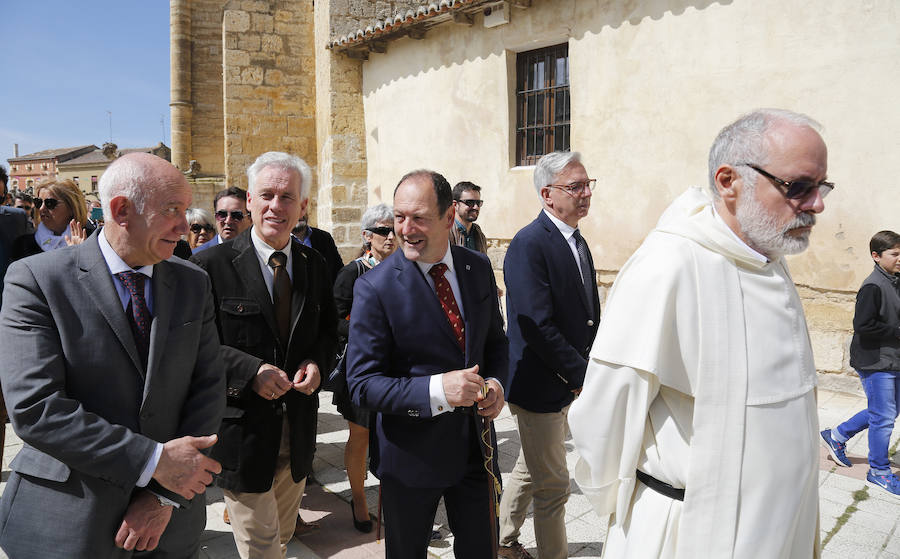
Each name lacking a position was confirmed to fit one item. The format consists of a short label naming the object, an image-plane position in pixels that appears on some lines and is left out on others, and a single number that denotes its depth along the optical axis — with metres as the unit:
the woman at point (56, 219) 4.11
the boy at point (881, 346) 4.31
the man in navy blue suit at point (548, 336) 2.95
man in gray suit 1.71
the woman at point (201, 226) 5.23
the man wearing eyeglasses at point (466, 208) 5.50
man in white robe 1.62
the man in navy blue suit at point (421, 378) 2.28
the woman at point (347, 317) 3.75
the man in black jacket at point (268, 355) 2.58
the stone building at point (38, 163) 63.56
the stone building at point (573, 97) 6.20
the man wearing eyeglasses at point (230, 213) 4.32
